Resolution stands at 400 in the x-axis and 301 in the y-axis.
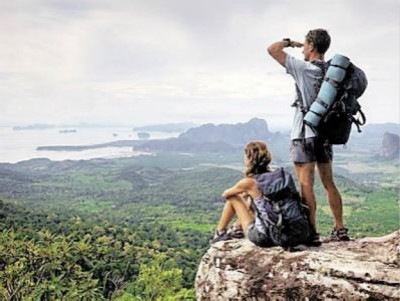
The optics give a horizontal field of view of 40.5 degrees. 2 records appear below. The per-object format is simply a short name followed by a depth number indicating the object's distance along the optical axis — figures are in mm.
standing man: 4160
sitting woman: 4160
